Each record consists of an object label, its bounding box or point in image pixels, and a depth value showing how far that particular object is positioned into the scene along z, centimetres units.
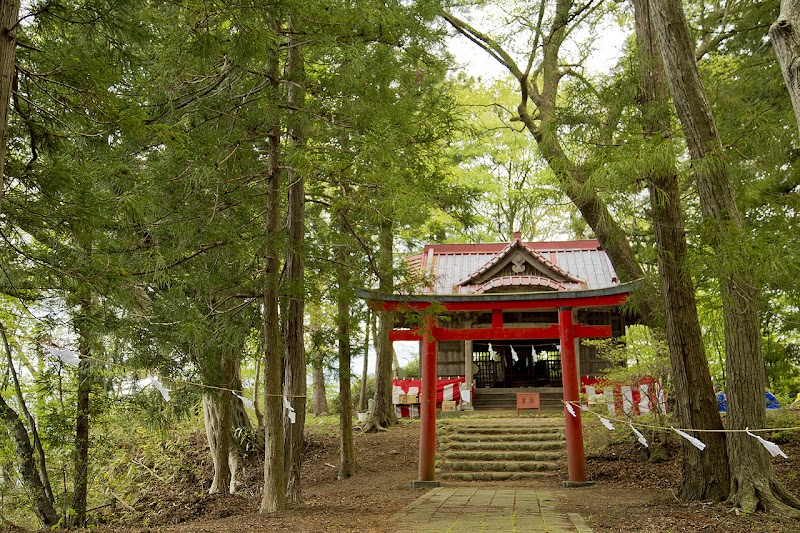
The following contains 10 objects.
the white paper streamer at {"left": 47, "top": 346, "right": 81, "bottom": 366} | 528
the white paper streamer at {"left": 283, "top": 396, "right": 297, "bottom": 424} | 805
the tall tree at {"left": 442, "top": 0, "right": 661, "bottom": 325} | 1112
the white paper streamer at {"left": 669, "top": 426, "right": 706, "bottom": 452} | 651
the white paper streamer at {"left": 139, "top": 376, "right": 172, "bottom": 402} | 602
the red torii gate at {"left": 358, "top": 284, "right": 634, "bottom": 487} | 1105
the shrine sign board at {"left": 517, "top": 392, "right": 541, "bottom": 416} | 1700
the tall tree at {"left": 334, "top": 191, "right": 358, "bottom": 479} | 916
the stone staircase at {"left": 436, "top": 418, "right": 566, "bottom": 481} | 1270
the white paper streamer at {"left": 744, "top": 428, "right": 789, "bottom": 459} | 585
